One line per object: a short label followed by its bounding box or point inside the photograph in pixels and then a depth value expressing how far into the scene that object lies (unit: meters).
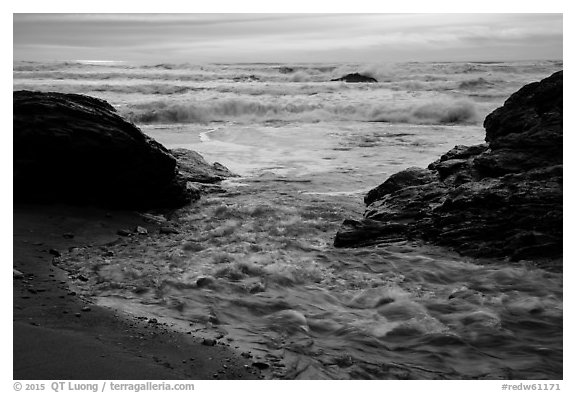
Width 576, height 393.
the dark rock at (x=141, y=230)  6.23
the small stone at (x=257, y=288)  4.70
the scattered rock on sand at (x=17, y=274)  4.44
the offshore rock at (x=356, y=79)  37.62
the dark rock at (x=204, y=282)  4.76
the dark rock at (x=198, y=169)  9.14
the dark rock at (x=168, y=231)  6.33
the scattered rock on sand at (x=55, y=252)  5.21
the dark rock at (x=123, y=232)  6.09
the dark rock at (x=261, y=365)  3.46
